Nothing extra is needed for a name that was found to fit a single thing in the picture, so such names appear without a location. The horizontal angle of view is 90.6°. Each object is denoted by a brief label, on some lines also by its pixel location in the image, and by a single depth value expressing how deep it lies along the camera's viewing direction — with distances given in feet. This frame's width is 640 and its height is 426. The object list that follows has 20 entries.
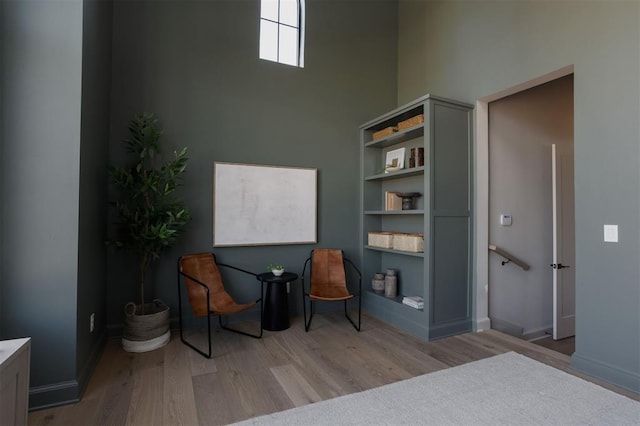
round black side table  10.57
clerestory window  12.21
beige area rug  5.94
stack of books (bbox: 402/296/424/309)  10.64
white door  11.67
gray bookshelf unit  10.05
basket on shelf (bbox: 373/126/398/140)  11.88
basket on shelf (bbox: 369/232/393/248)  11.87
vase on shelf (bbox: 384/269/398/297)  12.12
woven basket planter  8.78
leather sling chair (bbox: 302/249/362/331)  11.70
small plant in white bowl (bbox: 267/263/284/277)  10.71
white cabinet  4.32
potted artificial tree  8.71
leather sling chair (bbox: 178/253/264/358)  9.28
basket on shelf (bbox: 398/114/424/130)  10.51
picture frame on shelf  12.32
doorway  10.91
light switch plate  7.22
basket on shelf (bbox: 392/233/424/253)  10.61
